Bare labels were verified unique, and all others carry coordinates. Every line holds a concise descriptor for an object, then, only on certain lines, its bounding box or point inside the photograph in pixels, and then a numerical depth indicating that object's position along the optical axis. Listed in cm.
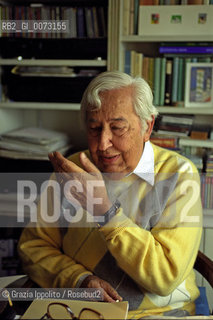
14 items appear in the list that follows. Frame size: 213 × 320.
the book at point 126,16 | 160
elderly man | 93
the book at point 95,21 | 165
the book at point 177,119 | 170
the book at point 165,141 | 168
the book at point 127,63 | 165
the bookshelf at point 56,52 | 166
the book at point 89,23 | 165
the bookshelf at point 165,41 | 157
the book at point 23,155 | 171
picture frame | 160
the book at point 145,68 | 165
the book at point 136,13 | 160
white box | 155
